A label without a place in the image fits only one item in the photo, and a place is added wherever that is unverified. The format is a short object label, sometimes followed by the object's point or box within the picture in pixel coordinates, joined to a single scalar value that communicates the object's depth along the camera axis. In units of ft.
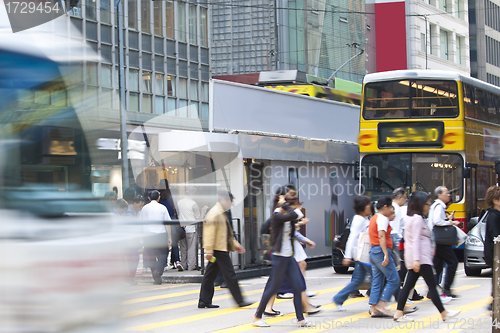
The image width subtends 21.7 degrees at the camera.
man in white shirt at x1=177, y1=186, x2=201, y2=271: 86.49
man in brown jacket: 59.31
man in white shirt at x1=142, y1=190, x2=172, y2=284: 77.40
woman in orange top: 52.83
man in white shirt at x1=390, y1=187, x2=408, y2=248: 62.04
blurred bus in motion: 21.66
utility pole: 162.46
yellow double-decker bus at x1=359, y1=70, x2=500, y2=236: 102.21
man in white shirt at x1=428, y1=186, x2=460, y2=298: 59.93
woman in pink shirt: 49.64
